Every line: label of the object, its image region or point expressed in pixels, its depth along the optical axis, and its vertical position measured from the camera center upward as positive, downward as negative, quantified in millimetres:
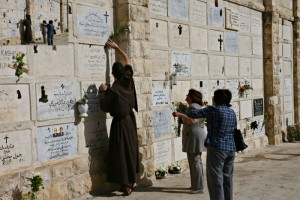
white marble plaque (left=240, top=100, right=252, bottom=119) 9695 -539
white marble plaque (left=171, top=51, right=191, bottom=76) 7429 +479
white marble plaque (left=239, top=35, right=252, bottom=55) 9703 +1040
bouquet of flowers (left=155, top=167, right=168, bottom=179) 6781 -1421
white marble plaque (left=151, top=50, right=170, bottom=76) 6949 +474
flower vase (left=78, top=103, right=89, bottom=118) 5457 -251
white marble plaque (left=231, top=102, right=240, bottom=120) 9338 -480
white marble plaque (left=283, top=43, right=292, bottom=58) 11834 +1068
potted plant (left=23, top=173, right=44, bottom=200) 4726 -1103
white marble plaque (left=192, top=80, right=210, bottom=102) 8016 +31
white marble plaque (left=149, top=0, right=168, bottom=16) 6926 +1442
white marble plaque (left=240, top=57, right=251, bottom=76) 9703 +511
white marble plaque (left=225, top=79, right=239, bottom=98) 9164 +31
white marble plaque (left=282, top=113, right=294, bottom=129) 11672 -1006
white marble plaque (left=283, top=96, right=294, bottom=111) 11750 -496
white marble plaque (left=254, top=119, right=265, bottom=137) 10359 -1118
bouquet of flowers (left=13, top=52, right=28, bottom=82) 4715 +328
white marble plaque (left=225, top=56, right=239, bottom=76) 9109 +498
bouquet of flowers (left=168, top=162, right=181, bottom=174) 7230 -1446
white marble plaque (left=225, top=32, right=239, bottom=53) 9125 +1042
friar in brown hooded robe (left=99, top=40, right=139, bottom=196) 5598 -569
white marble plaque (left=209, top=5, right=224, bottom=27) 8594 +1566
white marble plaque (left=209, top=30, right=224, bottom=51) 8555 +1028
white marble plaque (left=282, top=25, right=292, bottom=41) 11808 +1601
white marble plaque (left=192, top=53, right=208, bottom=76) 8008 +480
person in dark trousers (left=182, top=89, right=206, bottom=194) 5883 -822
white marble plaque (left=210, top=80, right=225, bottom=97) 8539 +59
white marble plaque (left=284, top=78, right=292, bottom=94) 11789 +34
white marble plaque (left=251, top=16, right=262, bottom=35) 10258 +1601
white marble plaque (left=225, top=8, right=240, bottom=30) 9055 +1577
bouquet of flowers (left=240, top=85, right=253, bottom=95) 9547 -22
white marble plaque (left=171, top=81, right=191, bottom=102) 7449 -31
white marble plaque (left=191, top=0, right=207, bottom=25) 8039 +1545
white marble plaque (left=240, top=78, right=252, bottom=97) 9734 +100
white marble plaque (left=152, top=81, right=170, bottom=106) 6945 -71
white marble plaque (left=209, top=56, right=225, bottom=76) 8531 +475
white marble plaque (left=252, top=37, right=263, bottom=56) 10314 +1076
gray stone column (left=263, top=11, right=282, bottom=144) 10656 +357
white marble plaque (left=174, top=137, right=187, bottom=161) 7484 -1146
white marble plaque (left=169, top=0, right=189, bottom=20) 7438 +1507
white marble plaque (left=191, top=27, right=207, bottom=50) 8008 +1013
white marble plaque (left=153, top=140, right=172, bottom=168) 6971 -1140
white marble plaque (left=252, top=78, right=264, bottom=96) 10273 -3
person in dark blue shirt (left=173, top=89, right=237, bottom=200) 4664 -595
